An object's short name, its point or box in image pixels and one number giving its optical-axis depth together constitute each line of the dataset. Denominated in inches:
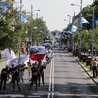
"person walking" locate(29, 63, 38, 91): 1004.6
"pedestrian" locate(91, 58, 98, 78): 1378.0
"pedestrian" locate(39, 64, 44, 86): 1073.8
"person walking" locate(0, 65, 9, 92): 977.6
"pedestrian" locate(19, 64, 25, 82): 1111.3
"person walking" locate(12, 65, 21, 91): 1011.4
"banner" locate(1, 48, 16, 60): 1039.0
